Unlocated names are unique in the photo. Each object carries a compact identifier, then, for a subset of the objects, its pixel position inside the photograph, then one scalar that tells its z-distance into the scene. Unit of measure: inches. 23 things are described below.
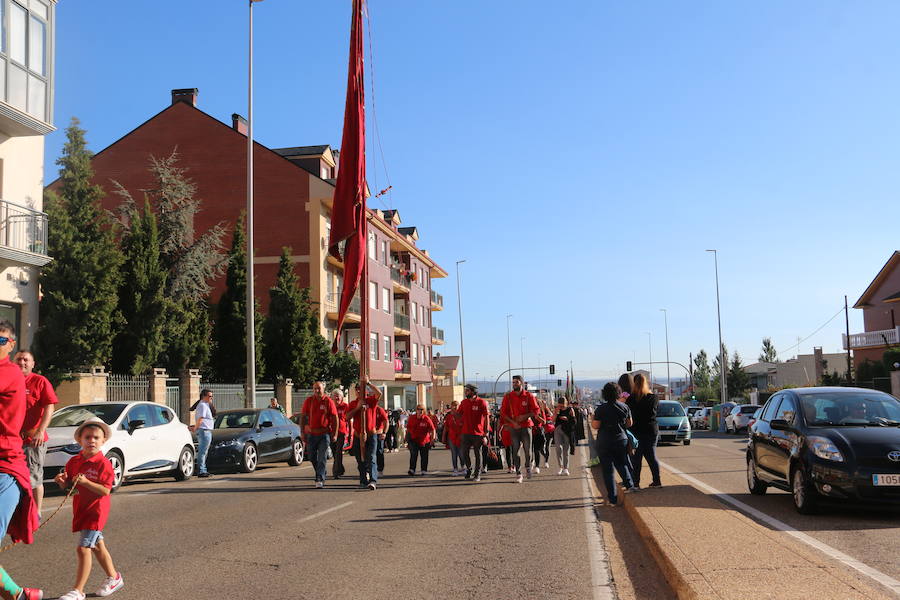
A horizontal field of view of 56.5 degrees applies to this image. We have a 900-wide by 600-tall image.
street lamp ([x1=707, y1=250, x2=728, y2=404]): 2370.8
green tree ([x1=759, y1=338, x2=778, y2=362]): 4819.1
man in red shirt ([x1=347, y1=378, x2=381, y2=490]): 550.9
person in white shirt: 668.1
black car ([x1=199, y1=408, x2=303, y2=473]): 707.4
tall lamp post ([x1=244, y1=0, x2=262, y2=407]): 978.1
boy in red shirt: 227.6
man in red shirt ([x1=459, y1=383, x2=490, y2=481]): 602.9
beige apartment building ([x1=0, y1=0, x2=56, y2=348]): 796.0
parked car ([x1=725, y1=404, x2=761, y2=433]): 1541.6
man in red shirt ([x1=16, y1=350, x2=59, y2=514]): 249.5
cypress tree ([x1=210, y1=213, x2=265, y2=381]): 1336.1
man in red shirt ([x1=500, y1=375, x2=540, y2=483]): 584.1
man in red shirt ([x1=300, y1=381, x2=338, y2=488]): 563.8
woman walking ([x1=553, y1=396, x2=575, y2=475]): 663.8
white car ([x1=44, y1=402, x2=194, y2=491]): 527.5
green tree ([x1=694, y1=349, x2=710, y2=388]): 5276.6
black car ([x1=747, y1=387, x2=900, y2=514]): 353.4
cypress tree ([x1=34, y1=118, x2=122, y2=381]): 890.1
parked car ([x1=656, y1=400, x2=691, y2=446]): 1136.8
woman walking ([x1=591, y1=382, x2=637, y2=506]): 427.8
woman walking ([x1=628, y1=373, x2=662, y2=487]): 467.2
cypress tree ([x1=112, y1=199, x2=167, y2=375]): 1015.6
